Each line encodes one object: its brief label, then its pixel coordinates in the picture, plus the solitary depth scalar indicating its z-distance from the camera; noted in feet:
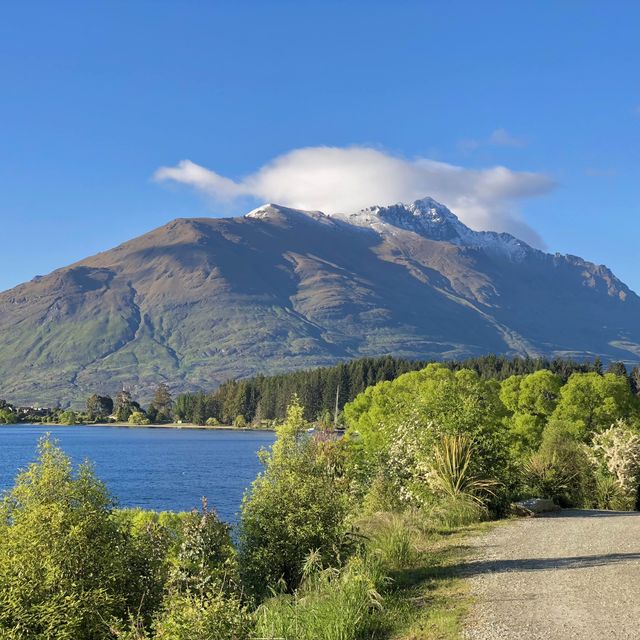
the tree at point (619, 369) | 387.63
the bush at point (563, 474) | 88.02
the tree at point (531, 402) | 188.85
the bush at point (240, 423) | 636.89
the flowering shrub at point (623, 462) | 95.45
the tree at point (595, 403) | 186.19
